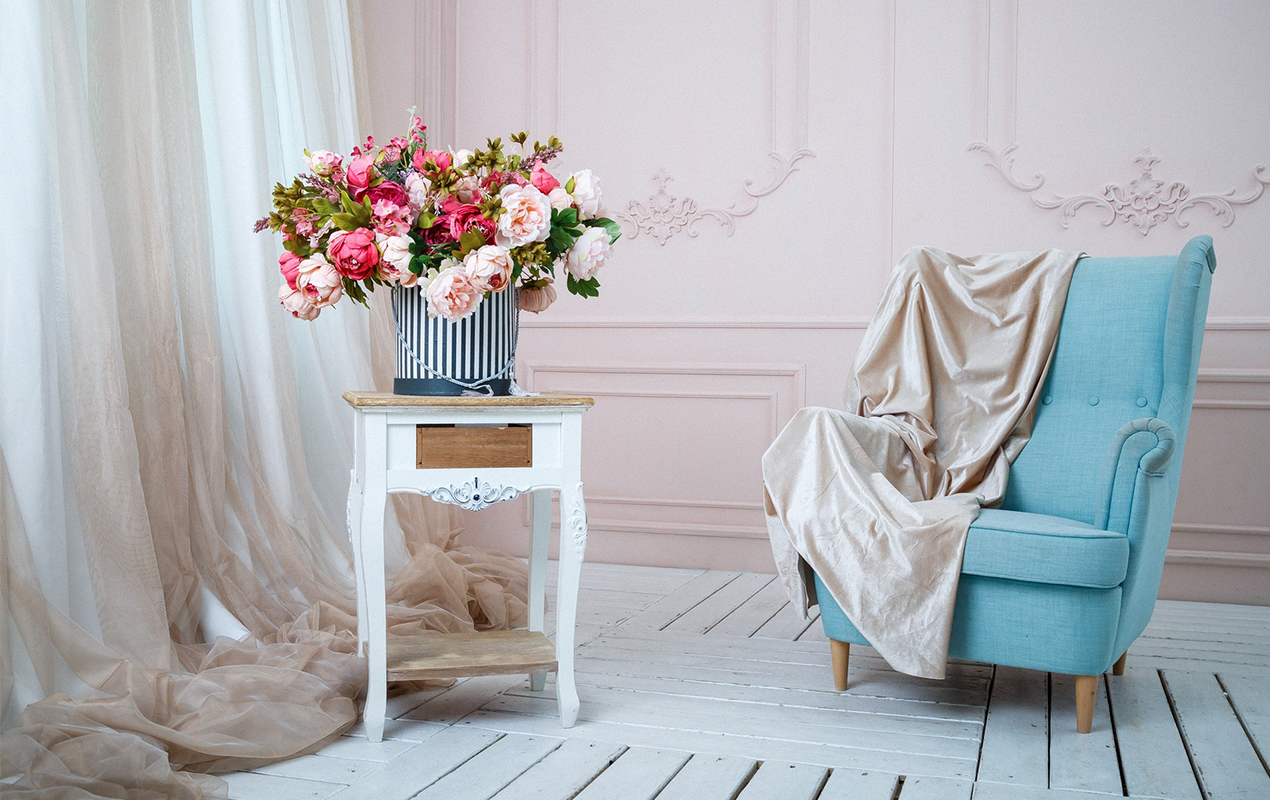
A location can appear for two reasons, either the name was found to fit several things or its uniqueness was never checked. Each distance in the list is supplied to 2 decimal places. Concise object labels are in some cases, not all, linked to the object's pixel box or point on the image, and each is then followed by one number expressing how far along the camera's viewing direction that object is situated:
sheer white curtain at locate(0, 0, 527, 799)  1.69
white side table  1.77
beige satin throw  1.99
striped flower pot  1.82
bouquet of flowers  1.71
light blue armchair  1.87
